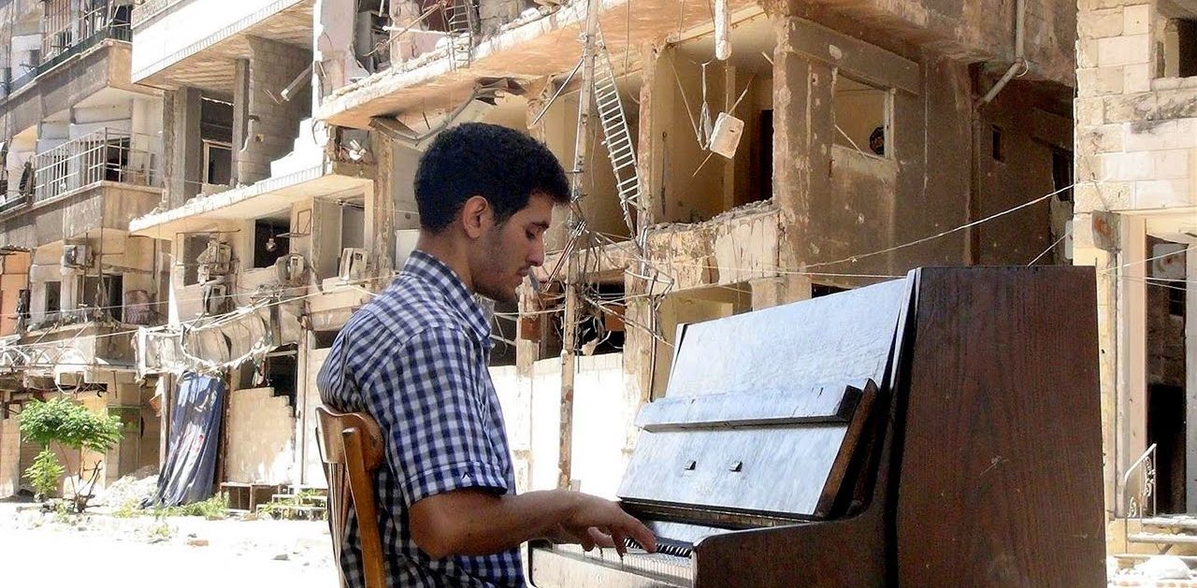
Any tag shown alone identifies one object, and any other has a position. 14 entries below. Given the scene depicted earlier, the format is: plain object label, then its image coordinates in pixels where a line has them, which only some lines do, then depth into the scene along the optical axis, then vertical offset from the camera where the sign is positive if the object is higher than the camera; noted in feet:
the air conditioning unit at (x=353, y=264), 79.15 +5.83
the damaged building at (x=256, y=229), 83.46 +9.24
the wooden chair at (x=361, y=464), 8.90 -0.64
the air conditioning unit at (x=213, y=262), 93.35 +6.92
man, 8.73 -0.09
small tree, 90.27 -4.30
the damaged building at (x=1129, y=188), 44.09 +5.99
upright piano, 10.69 -0.75
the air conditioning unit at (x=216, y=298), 92.89 +4.48
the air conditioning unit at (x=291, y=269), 85.25 +5.95
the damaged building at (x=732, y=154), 57.41 +9.93
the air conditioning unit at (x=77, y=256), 106.01 +8.24
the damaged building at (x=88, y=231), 106.11 +10.51
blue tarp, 91.45 -5.30
